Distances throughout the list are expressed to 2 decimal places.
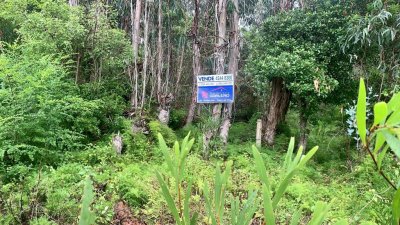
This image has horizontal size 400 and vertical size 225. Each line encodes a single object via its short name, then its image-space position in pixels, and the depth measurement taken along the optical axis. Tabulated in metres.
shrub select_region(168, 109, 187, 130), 8.66
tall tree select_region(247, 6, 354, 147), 6.16
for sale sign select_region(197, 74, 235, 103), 5.41
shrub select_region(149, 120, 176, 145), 6.39
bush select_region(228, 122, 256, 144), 7.67
